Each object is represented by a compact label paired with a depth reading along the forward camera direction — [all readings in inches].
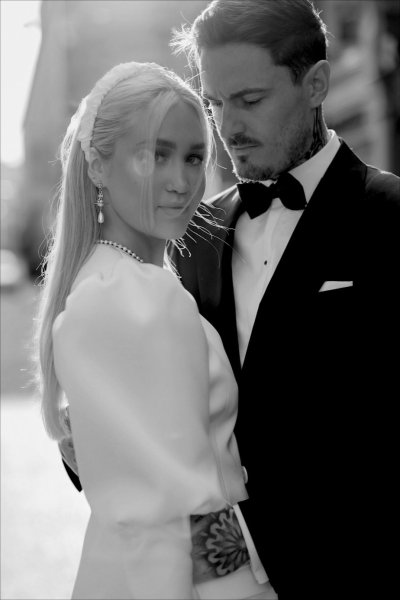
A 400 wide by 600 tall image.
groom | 119.8
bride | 93.6
